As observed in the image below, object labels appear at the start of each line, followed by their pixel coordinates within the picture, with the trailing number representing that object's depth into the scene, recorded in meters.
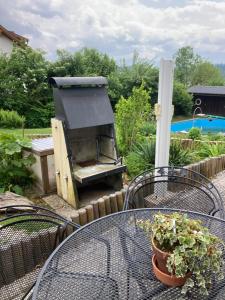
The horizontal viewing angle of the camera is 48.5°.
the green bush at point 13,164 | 3.84
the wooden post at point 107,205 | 2.95
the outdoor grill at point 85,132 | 3.33
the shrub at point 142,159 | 4.16
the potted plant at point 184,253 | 1.07
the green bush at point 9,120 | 9.27
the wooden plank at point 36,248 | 2.06
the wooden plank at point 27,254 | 2.04
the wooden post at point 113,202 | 3.00
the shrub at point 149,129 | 6.67
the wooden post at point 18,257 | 1.97
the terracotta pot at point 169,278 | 1.14
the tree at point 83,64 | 12.36
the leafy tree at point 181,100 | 17.31
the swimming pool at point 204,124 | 15.48
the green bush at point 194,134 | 7.11
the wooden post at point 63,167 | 3.41
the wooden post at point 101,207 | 2.88
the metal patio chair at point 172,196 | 2.15
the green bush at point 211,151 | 4.84
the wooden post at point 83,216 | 2.64
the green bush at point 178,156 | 4.10
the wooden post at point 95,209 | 2.83
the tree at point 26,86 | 10.84
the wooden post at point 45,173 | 3.82
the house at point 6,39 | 16.08
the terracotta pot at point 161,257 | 1.15
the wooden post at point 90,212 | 2.73
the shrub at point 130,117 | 4.96
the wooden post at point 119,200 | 3.05
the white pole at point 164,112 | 2.69
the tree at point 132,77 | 14.27
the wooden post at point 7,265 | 1.70
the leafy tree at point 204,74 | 35.34
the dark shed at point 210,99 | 18.94
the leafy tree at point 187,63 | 36.22
